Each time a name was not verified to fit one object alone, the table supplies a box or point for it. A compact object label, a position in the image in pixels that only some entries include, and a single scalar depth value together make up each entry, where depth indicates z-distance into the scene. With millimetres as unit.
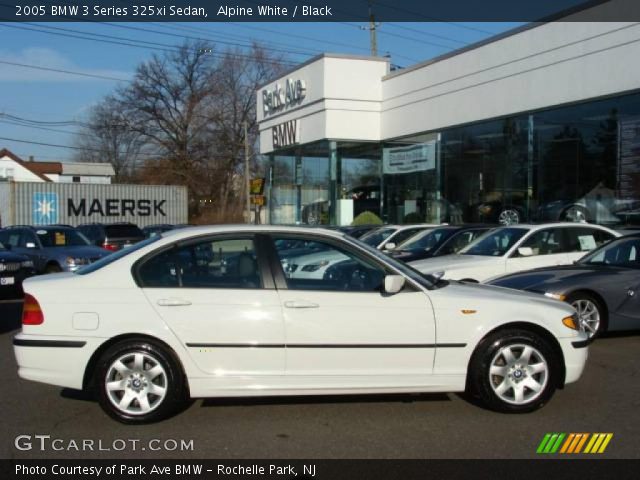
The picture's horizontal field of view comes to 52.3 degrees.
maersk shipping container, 35500
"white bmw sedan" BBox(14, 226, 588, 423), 5078
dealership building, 16769
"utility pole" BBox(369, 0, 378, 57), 44312
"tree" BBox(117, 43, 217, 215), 60219
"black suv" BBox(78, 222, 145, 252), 20516
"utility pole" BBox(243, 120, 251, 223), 34931
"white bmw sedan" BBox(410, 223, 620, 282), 10297
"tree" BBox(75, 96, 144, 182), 62188
